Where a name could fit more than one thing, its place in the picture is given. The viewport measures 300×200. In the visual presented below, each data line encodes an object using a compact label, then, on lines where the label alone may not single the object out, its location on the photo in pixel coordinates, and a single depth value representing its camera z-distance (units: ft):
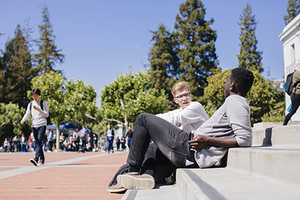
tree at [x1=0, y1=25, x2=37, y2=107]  151.02
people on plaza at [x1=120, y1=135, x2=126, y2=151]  103.95
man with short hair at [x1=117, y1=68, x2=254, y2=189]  8.84
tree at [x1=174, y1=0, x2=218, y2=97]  135.33
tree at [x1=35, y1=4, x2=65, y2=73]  154.30
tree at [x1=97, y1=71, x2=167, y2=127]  90.03
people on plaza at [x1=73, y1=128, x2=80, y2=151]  73.82
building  69.35
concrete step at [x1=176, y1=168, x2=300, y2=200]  4.63
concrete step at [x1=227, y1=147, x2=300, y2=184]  5.26
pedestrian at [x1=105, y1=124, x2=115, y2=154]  57.52
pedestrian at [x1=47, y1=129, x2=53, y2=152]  83.46
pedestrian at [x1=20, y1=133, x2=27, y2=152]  100.22
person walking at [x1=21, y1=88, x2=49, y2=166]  23.24
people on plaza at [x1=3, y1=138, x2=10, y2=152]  98.10
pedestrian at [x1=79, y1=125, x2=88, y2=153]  65.31
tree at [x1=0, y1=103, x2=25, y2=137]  130.93
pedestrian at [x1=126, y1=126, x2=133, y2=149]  62.43
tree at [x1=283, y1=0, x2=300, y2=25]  131.03
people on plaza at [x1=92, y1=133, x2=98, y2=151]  83.11
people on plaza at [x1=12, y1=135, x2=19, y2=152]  99.50
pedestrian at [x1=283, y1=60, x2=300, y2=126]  18.40
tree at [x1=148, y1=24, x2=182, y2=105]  144.36
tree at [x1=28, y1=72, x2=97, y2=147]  86.12
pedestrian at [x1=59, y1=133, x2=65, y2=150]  90.94
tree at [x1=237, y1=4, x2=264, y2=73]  142.10
